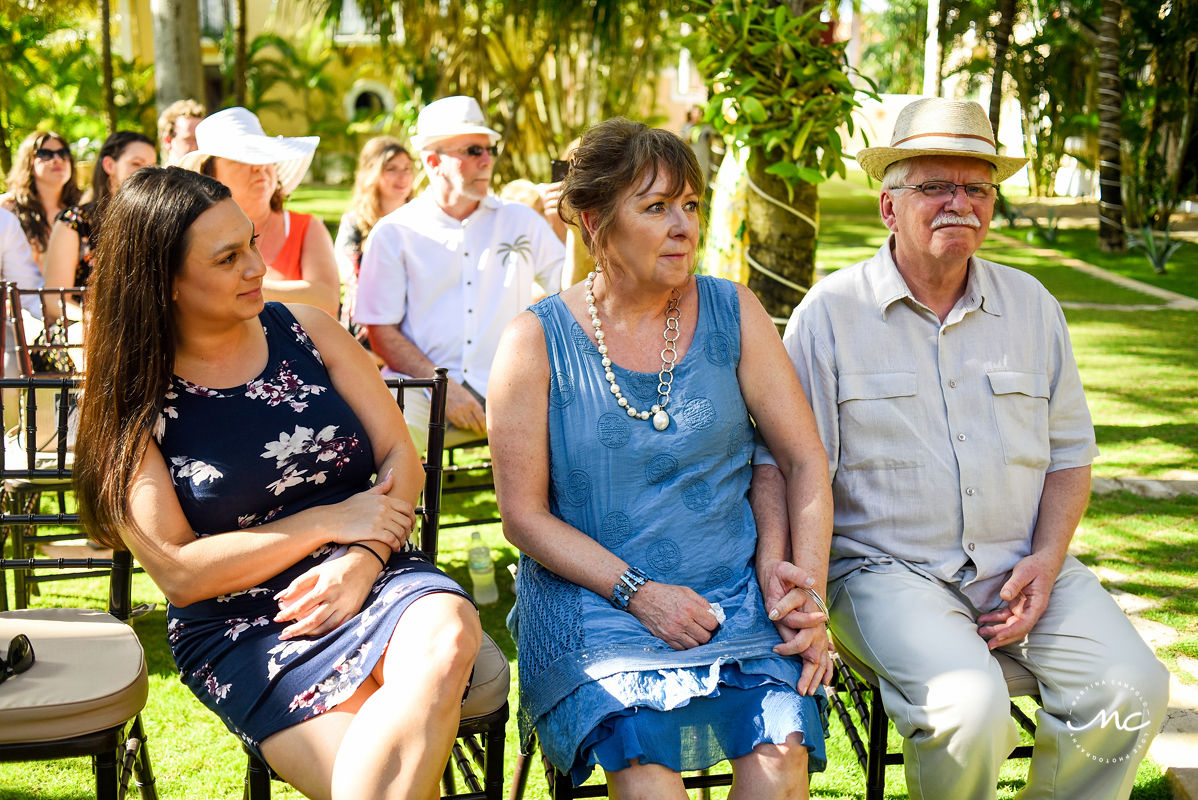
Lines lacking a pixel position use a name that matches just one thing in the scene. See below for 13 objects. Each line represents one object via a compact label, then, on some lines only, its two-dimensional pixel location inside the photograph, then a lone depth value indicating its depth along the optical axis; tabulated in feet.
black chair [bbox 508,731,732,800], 7.40
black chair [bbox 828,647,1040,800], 8.10
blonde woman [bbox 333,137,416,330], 20.03
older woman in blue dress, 7.48
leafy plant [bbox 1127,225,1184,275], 44.27
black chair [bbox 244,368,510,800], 7.27
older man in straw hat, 8.13
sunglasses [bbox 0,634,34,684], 7.04
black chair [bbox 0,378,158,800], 6.82
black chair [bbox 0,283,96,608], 9.07
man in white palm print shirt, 14.70
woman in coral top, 13.50
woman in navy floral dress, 7.18
